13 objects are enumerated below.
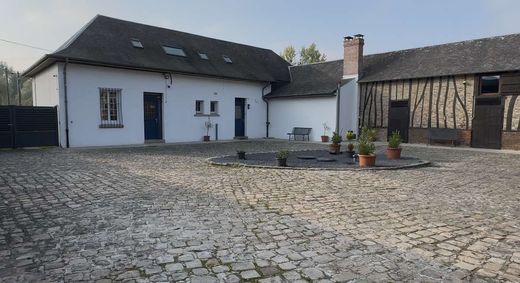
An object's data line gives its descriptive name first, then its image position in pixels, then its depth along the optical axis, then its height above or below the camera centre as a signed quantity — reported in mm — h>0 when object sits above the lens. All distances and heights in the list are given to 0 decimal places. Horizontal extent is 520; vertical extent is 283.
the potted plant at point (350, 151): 11570 -980
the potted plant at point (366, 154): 9367 -877
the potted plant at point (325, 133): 18984 -669
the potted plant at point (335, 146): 12273 -874
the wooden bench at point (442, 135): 16062 -614
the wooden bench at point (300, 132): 19906 -640
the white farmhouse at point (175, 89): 14406 +1519
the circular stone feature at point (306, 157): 11288 -1146
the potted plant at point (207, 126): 18578 -316
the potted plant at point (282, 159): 9320 -1002
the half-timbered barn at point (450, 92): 14836 +1347
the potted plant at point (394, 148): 11055 -835
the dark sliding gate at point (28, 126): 13359 -269
